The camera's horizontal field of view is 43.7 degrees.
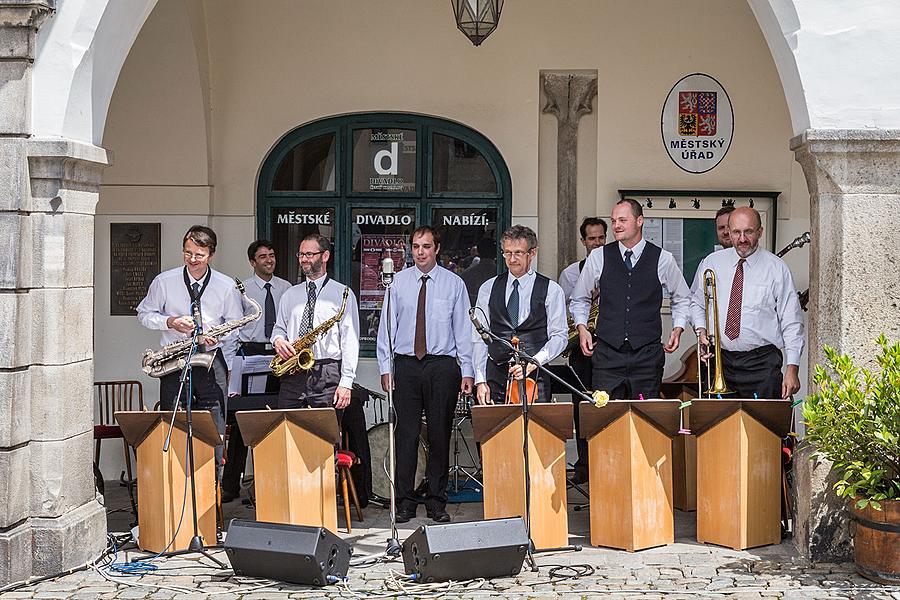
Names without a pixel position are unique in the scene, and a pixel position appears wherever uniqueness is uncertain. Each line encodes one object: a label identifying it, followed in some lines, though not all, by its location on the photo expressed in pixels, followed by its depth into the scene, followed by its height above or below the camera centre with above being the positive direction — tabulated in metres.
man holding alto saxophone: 7.55 -0.25
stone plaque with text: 9.84 +0.34
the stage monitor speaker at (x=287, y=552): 6.11 -1.39
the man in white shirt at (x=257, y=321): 8.64 -0.16
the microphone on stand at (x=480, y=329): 6.32 -0.16
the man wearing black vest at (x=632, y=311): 7.54 -0.06
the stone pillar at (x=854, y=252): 6.56 +0.30
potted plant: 6.11 -0.79
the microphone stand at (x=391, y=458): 6.41 -0.89
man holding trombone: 7.26 -0.08
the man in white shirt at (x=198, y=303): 7.34 -0.02
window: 9.86 +0.96
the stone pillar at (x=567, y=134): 9.66 +1.46
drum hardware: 8.79 -1.17
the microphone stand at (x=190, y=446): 6.73 -0.88
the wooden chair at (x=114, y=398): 9.36 -0.83
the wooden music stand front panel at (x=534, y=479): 6.91 -1.10
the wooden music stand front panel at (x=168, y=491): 7.00 -1.20
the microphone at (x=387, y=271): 6.09 +0.16
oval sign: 9.62 +1.53
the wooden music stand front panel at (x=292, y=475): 6.98 -1.09
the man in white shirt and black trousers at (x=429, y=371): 7.85 -0.49
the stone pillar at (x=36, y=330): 6.45 -0.18
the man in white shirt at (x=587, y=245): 8.92 +0.46
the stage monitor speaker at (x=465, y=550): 6.13 -1.36
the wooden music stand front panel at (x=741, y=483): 6.89 -1.11
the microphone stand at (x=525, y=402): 6.43 -0.58
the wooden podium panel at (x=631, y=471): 6.88 -1.05
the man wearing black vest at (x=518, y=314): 7.44 -0.08
